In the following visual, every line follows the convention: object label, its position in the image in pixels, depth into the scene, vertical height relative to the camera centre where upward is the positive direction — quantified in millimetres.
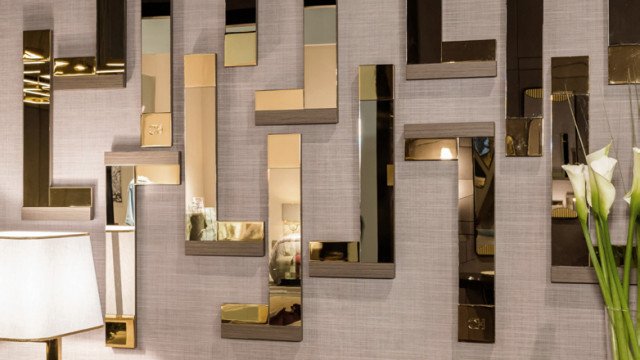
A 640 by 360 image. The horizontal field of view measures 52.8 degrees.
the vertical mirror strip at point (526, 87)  1646 +259
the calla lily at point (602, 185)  1429 +7
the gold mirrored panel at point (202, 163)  1812 +72
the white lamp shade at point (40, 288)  1602 -249
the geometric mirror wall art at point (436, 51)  1672 +359
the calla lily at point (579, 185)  1461 +7
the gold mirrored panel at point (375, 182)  1710 +17
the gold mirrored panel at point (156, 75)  1842 +327
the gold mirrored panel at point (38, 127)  1921 +185
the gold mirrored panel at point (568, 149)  1622 +99
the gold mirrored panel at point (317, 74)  1746 +310
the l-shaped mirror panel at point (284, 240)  1758 -142
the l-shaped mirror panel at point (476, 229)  1654 -105
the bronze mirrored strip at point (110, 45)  1873 +418
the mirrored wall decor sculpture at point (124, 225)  1846 -105
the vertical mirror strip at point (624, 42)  1602 +364
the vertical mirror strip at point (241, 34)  1791 +432
